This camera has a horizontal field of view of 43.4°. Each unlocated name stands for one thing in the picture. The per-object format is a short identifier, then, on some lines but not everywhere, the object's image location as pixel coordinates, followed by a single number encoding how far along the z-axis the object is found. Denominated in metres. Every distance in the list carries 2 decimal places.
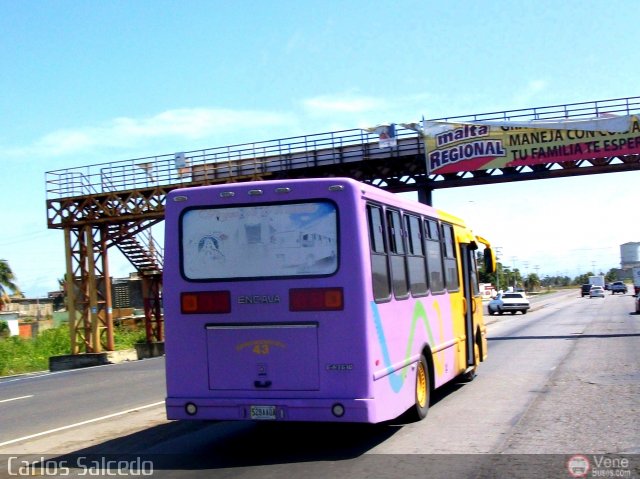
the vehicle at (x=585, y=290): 105.06
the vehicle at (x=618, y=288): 106.49
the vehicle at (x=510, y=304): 50.84
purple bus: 8.72
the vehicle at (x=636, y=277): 53.16
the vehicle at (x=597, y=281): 112.69
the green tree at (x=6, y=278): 59.53
